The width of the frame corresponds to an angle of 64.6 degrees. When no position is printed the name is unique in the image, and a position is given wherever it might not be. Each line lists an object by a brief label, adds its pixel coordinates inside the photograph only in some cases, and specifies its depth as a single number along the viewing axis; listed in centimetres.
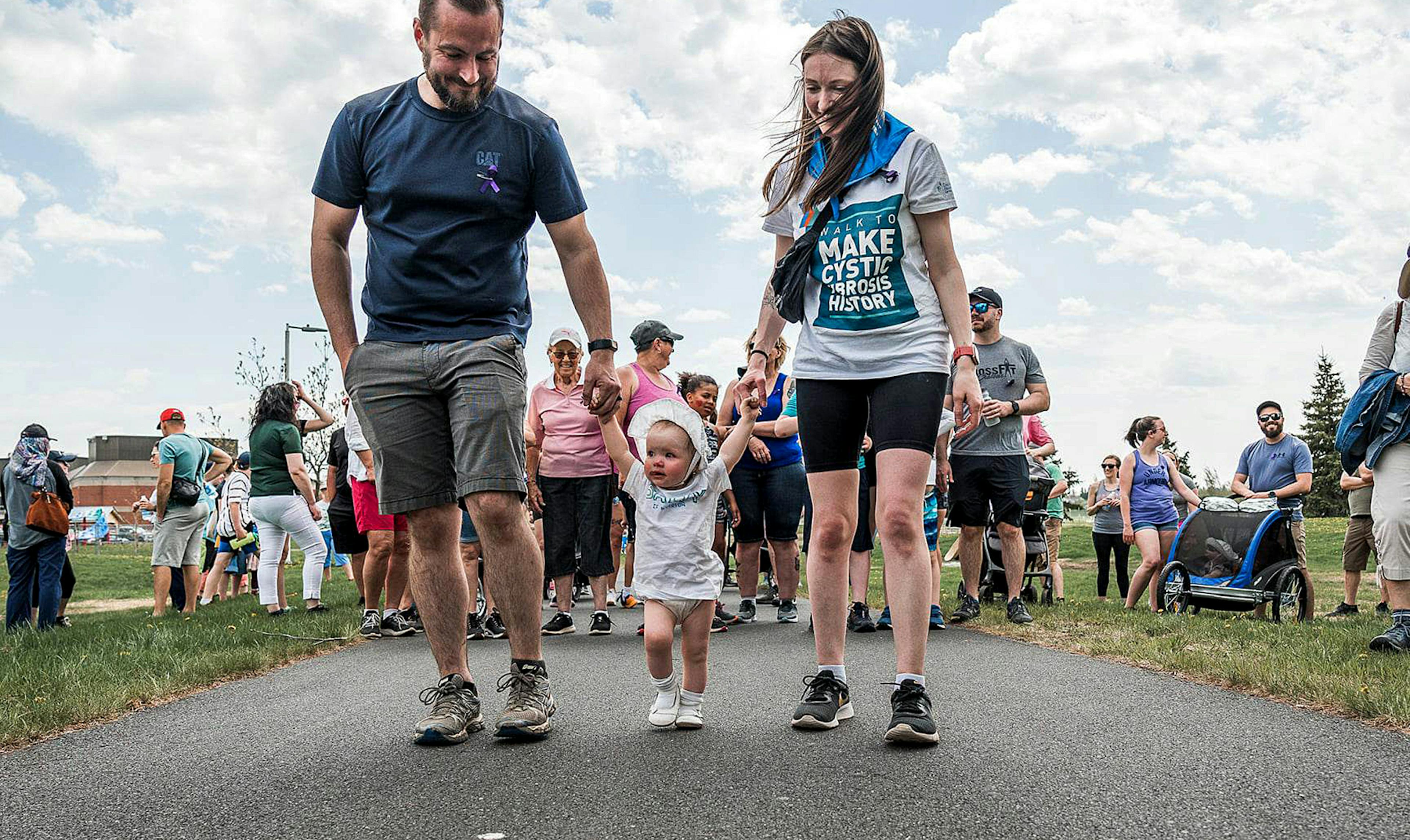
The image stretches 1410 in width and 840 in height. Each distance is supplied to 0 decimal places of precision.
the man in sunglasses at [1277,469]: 1039
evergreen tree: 5638
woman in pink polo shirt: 794
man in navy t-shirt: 369
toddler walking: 397
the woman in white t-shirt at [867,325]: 372
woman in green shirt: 1002
